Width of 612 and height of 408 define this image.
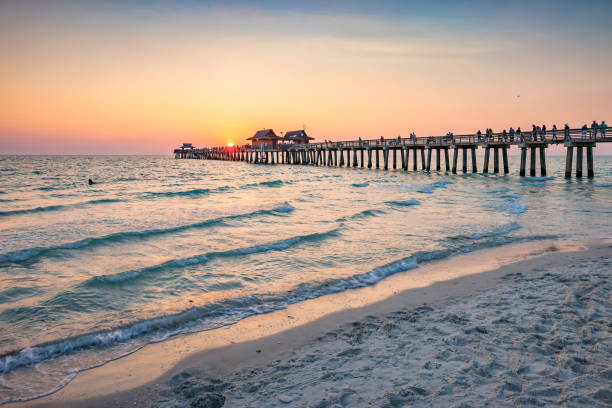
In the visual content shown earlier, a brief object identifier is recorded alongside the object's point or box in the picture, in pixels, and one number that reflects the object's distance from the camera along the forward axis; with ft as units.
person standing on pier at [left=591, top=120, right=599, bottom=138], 83.42
